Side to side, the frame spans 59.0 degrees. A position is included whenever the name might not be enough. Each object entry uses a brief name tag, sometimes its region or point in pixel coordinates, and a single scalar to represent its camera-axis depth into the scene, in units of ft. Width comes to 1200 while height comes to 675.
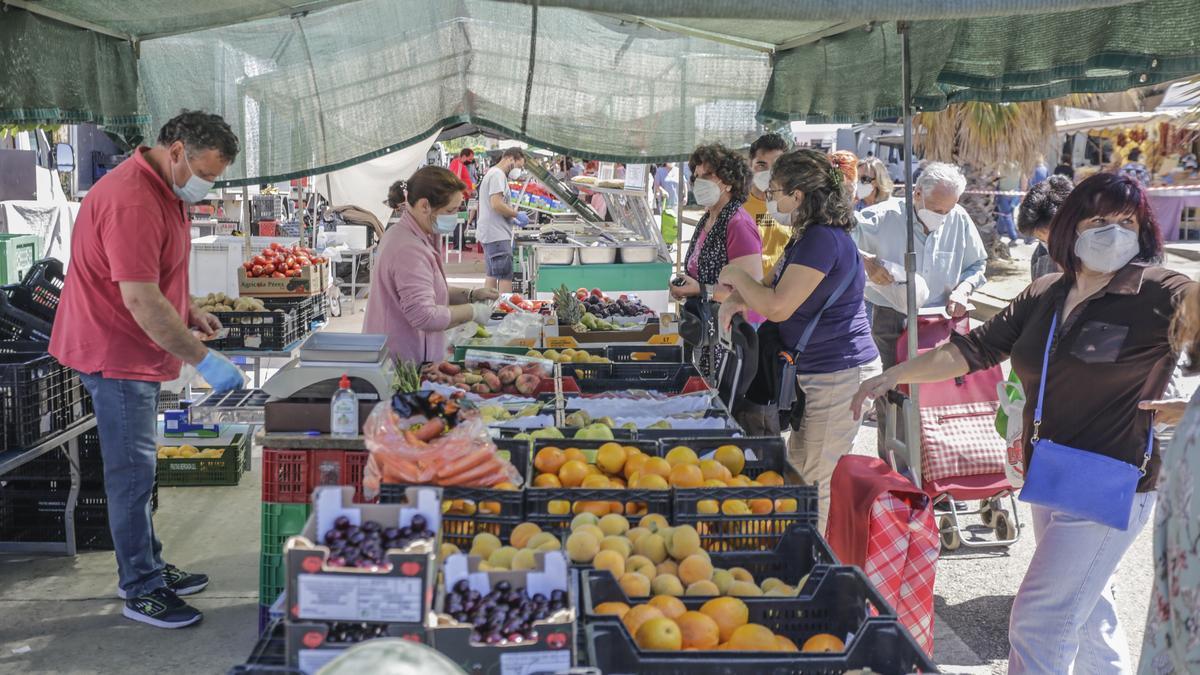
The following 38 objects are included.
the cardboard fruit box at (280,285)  25.26
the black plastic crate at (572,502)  9.93
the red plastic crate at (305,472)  13.44
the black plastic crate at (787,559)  9.70
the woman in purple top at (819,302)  15.25
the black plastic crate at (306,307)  23.70
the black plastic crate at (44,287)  18.39
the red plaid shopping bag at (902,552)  11.68
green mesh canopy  14.20
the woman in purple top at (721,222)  19.61
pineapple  23.39
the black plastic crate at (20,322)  18.06
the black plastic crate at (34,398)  16.24
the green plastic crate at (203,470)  22.29
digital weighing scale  13.50
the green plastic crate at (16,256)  33.81
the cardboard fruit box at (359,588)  6.39
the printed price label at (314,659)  6.38
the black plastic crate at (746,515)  9.92
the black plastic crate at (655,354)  19.34
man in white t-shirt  41.81
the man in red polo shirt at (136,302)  13.91
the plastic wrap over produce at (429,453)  9.55
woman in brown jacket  10.64
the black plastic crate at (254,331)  22.39
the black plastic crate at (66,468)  18.60
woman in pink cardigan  17.26
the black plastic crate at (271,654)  6.54
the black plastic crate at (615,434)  12.82
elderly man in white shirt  21.99
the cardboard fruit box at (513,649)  6.49
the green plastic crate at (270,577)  13.87
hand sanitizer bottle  13.05
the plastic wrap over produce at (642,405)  14.73
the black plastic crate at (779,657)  7.31
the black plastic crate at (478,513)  9.67
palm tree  51.72
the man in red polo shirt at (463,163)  69.31
